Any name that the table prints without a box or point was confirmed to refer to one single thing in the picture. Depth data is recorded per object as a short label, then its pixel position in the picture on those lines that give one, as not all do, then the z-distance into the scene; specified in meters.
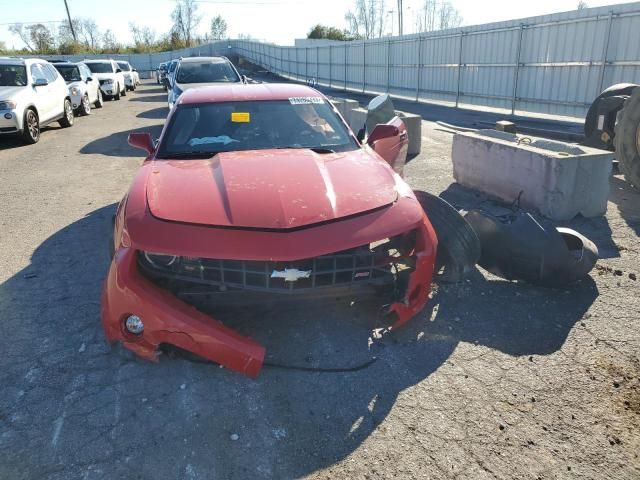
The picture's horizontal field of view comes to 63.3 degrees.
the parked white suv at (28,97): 11.35
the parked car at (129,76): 29.12
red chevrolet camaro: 2.97
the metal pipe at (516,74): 14.45
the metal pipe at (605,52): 11.54
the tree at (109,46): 71.47
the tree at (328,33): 72.19
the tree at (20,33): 68.91
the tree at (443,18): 82.44
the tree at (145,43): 73.25
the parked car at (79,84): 16.73
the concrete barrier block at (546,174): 5.71
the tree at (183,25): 80.31
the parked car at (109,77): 23.38
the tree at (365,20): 81.19
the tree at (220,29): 88.44
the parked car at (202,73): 12.59
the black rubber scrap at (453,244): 3.96
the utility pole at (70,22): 61.96
